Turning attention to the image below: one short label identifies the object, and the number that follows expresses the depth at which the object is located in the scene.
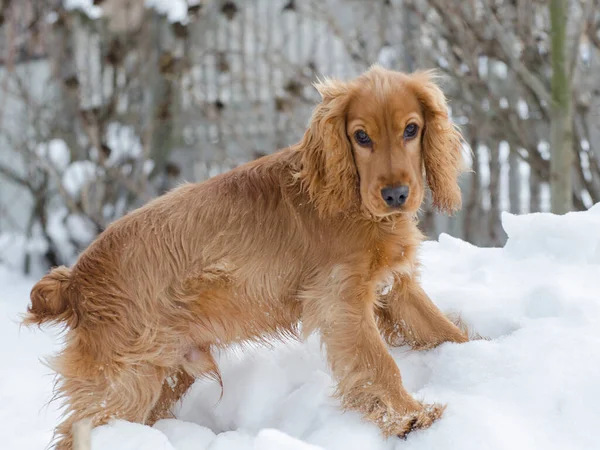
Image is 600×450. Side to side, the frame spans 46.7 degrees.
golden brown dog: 2.21
